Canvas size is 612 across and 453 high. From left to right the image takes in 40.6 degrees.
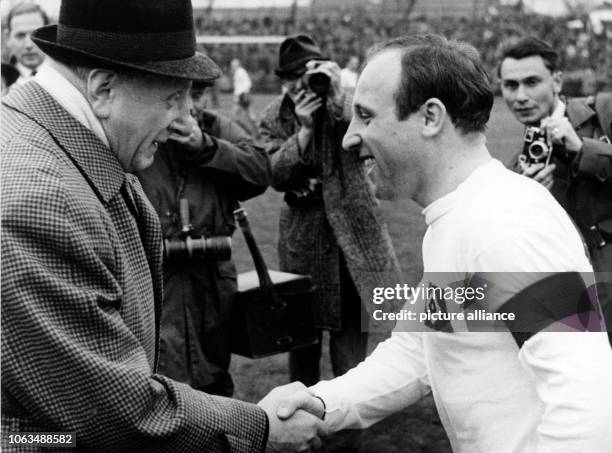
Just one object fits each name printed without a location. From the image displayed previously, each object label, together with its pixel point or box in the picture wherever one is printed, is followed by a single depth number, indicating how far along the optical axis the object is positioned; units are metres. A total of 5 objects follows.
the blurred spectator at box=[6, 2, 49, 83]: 5.92
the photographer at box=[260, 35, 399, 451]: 5.00
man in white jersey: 1.98
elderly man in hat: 1.94
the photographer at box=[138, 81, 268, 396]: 4.39
